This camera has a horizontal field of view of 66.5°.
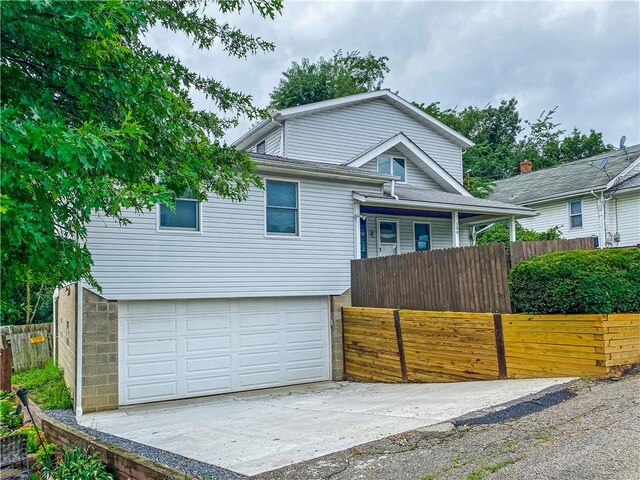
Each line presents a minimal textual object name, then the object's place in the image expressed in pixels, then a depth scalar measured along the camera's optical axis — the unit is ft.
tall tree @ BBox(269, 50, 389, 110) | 109.19
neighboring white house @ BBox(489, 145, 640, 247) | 63.52
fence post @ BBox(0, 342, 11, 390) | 33.88
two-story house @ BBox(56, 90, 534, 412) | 31.65
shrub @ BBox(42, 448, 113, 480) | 16.14
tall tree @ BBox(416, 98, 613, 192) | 120.06
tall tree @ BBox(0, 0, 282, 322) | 11.55
